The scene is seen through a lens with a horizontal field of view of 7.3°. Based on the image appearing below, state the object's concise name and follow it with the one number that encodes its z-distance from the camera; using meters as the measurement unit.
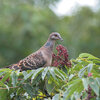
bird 10.03
